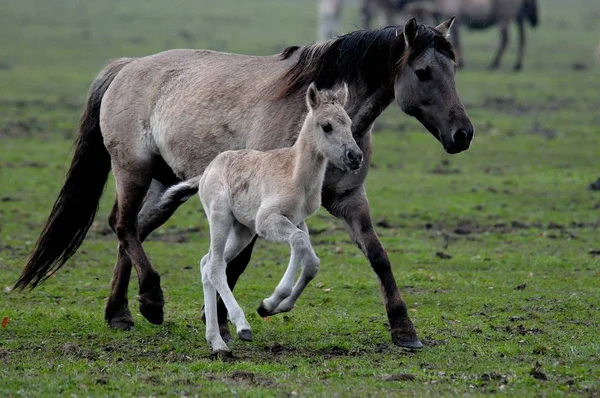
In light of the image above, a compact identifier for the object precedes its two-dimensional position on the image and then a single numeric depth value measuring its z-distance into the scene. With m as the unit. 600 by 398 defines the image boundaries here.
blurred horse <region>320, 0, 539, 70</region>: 58.06
